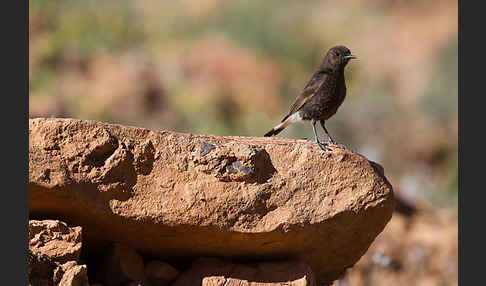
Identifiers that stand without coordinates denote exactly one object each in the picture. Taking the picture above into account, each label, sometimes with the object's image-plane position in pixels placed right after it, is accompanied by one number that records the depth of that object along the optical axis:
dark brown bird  14.98
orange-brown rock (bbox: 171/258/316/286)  11.16
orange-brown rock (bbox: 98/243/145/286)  10.79
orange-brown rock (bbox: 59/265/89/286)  9.72
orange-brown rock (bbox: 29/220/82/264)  9.95
